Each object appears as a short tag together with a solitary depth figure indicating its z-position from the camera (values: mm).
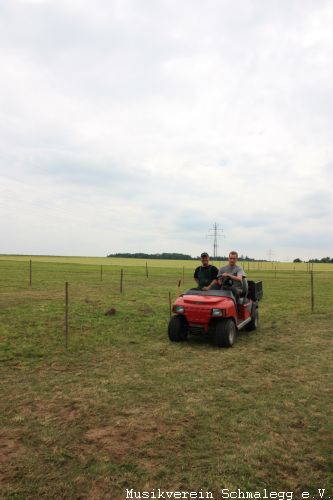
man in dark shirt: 8991
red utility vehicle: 7738
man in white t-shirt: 8625
